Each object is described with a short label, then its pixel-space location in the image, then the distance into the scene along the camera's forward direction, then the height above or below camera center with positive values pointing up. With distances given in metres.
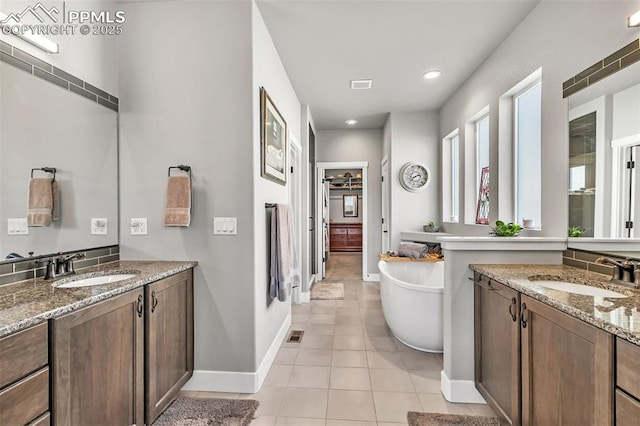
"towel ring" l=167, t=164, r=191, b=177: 2.07 +0.31
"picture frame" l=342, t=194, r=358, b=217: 9.57 +0.19
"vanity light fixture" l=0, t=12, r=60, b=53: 1.46 +0.94
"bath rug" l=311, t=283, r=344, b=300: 4.36 -1.26
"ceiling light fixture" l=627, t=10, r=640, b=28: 1.41 +0.94
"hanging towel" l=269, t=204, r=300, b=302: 2.39 -0.37
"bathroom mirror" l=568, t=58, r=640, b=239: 1.44 +0.30
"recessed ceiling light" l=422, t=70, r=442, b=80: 3.22 +1.54
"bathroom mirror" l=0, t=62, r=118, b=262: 1.48 +0.31
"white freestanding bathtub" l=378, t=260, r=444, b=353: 2.47 -0.90
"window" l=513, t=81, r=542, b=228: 2.35 +0.50
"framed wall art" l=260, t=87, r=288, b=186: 2.27 +0.62
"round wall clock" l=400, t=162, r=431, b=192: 4.55 +0.56
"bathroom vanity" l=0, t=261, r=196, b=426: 0.99 -0.59
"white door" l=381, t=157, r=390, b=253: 4.99 +0.14
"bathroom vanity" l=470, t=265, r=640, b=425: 0.93 -0.54
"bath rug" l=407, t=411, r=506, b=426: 1.75 -1.26
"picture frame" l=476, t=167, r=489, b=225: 3.25 +0.14
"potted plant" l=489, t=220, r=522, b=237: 2.23 -0.13
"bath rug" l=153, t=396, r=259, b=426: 1.74 -1.25
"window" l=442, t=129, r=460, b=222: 4.23 +0.51
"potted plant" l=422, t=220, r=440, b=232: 4.27 -0.22
